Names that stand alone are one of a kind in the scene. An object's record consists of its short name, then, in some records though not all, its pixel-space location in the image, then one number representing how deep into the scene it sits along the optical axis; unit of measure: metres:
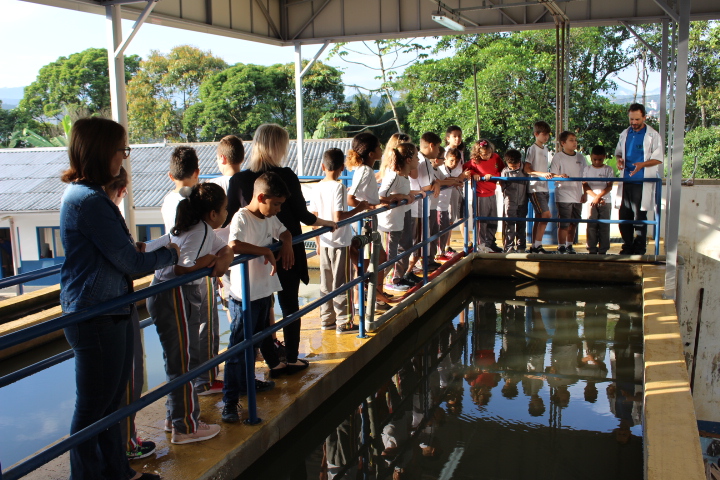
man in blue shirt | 6.73
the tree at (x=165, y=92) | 37.03
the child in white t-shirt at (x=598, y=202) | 7.02
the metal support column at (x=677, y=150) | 5.28
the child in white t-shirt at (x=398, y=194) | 5.20
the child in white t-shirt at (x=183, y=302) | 2.86
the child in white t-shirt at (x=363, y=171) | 4.68
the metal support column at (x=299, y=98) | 10.55
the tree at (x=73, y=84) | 39.84
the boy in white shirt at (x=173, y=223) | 3.28
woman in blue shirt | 2.26
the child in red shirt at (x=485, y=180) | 7.08
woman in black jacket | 3.56
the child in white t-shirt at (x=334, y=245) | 4.28
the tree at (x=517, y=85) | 23.86
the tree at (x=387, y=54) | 28.75
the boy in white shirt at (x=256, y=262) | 3.11
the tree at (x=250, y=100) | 33.47
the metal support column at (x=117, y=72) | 7.02
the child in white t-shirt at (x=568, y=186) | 7.05
